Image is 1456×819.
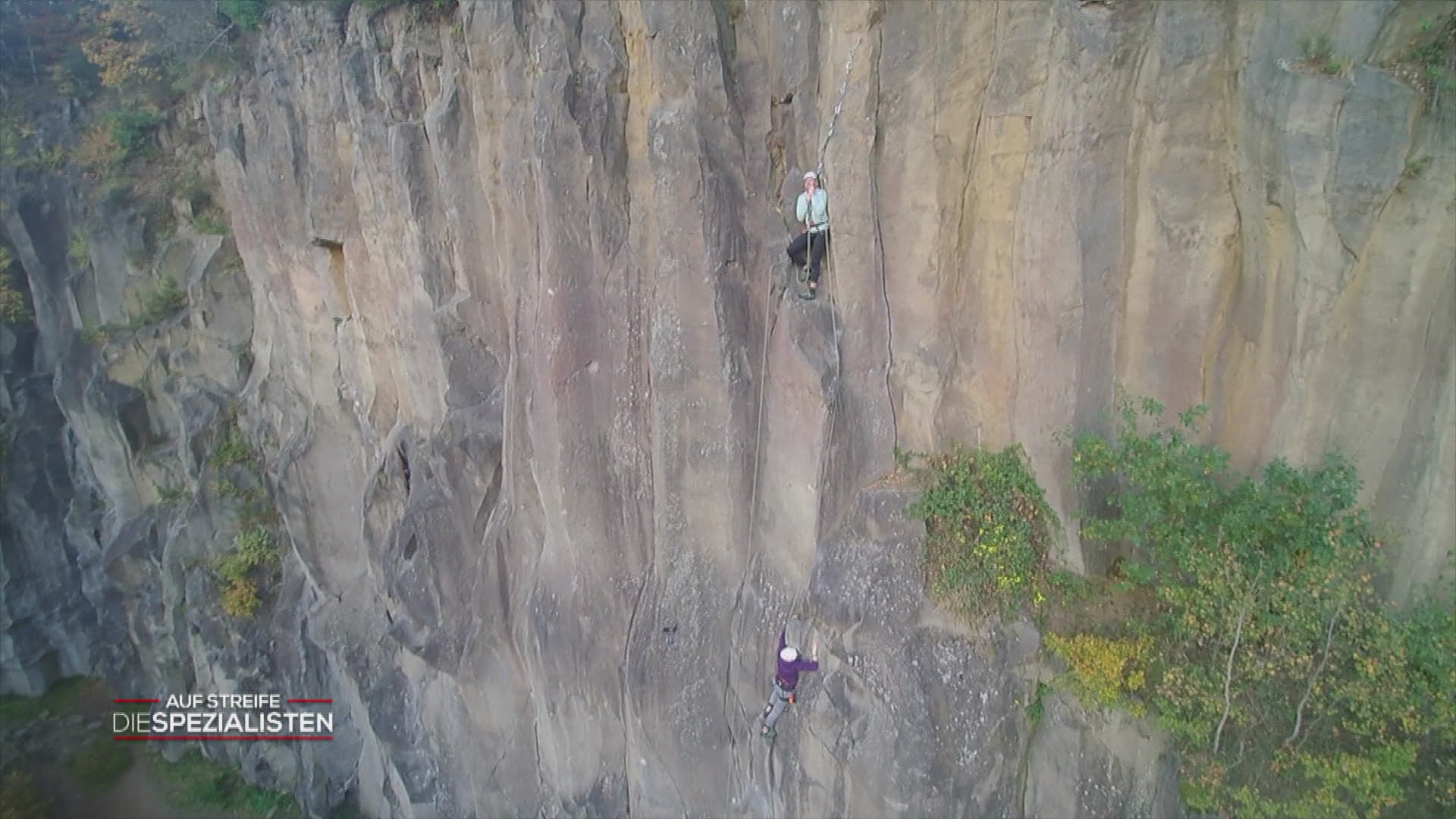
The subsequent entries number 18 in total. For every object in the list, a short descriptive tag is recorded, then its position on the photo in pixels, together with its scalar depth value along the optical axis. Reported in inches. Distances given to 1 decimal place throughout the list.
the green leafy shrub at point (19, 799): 589.0
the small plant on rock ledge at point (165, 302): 701.9
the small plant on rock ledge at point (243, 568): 633.6
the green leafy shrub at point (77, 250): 741.9
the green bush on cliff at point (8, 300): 763.4
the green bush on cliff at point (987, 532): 332.5
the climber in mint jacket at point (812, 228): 358.6
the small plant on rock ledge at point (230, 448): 658.2
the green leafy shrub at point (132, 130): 703.7
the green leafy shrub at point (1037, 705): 336.2
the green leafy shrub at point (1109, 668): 299.0
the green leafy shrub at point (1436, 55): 242.7
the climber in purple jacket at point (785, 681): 367.9
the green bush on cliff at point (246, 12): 586.9
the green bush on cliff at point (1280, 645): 246.4
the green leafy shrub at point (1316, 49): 256.4
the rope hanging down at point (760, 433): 387.5
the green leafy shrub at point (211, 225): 677.3
